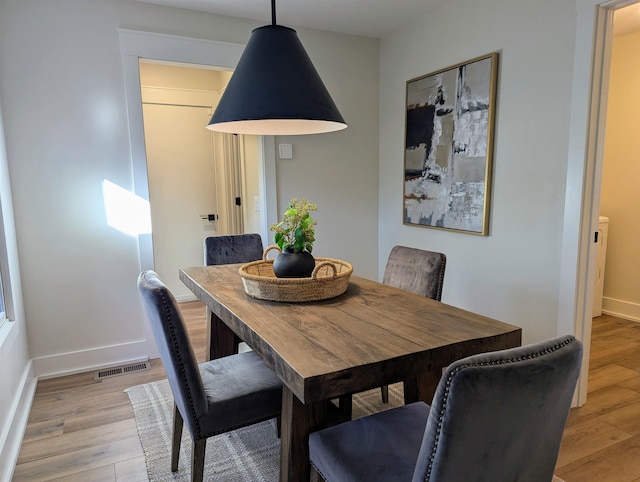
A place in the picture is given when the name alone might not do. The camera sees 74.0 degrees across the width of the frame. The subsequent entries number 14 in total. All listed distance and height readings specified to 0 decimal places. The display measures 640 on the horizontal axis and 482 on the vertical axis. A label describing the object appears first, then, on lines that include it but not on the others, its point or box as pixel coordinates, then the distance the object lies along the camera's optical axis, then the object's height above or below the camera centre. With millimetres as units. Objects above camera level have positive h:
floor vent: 2822 -1239
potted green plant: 1777 -243
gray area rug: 1833 -1233
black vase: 1798 -335
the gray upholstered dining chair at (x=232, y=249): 2736 -414
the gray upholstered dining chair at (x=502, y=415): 805 -467
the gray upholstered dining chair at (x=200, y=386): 1368 -746
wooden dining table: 1104 -470
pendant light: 1527 +367
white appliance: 3850 -746
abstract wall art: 2680 +256
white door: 4336 +16
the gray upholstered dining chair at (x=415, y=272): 2082 -453
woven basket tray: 1685 -409
